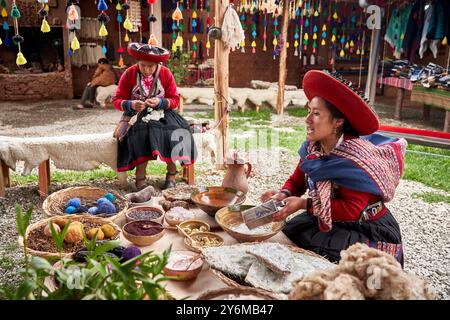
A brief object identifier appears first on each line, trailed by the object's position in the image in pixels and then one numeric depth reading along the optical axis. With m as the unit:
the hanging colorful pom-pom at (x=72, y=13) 4.44
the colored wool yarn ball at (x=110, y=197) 2.72
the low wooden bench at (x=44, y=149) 4.20
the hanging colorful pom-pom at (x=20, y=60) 4.36
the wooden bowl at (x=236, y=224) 1.93
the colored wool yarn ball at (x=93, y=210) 2.44
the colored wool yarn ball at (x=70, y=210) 2.48
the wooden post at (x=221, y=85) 4.79
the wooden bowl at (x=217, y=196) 2.41
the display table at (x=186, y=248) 1.57
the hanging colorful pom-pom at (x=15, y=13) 4.31
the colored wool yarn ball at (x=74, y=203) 2.54
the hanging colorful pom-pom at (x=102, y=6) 4.50
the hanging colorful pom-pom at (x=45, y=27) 4.38
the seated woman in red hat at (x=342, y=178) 1.96
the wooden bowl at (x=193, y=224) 2.13
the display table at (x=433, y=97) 7.33
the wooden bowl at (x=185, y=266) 1.60
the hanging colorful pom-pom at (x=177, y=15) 5.02
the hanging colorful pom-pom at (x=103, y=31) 4.56
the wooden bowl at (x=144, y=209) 2.19
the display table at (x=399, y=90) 8.84
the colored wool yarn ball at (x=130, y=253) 1.58
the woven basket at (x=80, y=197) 2.52
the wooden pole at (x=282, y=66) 8.84
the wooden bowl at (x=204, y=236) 1.92
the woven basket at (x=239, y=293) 1.26
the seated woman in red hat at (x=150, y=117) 4.32
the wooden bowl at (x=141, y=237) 1.93
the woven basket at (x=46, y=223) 1.76
